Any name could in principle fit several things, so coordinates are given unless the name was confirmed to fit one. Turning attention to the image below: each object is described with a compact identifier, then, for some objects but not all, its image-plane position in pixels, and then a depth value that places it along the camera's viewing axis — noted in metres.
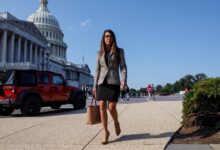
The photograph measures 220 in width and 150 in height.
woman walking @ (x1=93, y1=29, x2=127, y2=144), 3.77
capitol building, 52.56
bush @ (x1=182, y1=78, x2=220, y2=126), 4.67
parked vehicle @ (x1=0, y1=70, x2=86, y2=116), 8.54
